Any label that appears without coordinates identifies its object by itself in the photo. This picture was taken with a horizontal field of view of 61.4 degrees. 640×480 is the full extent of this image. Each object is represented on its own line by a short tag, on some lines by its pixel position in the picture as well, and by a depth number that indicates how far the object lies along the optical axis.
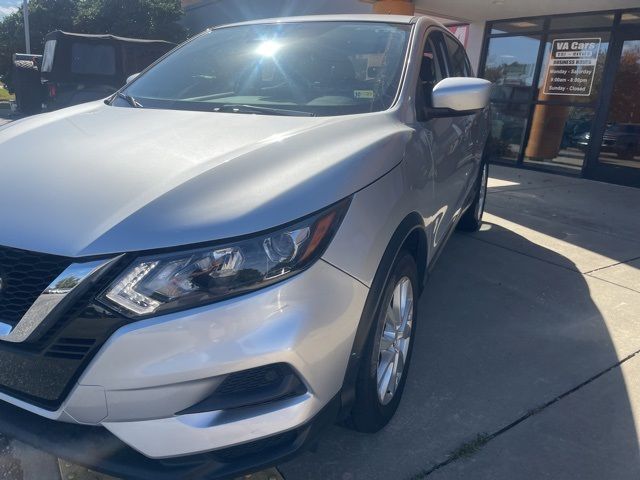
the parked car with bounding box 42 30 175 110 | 9.45
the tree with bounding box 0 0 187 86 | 26.64
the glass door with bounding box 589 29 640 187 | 8.60
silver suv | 1.49
